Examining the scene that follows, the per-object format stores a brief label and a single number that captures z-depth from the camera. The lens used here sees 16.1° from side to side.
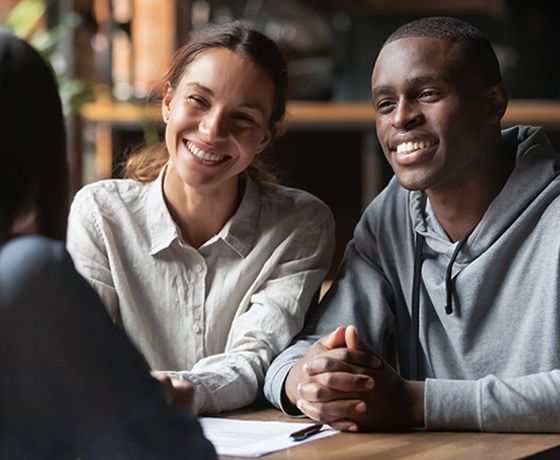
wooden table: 2.15
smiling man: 2.40
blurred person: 1.79
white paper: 2.16
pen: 2.23
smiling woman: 2.51
